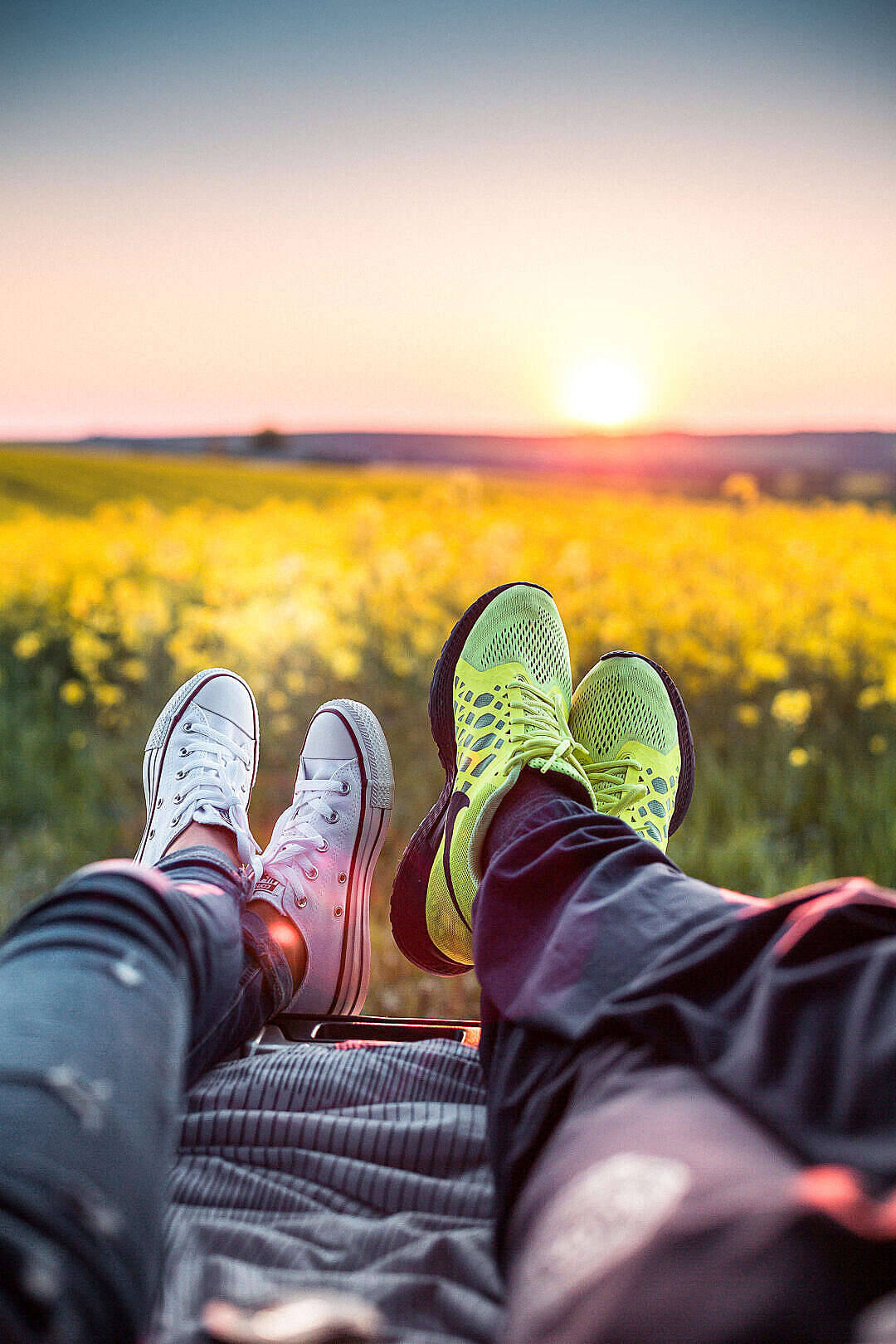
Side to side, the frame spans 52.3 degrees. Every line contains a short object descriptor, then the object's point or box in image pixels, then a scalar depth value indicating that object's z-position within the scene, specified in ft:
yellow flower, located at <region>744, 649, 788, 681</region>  6.31
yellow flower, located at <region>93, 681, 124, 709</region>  7.04
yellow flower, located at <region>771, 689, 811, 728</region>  5.92
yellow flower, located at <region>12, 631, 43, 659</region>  7.83
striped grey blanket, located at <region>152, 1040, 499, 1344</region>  1.78
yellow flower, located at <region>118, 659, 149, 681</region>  7.47
